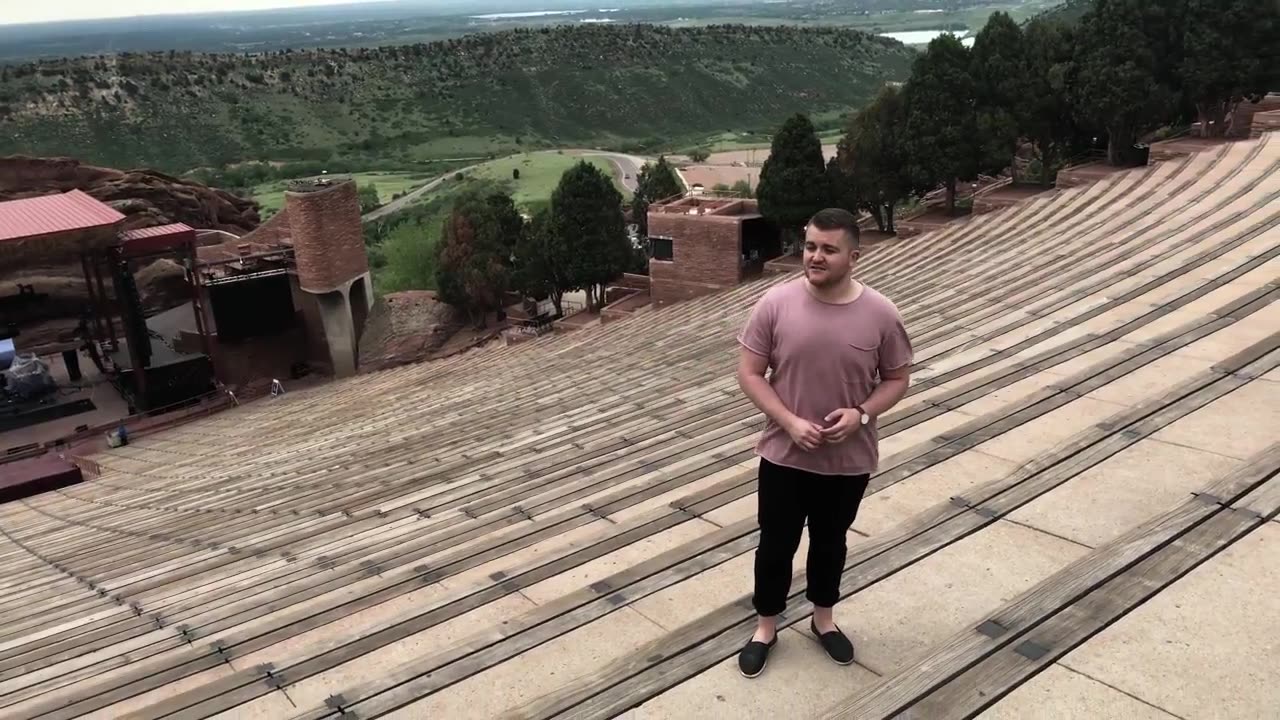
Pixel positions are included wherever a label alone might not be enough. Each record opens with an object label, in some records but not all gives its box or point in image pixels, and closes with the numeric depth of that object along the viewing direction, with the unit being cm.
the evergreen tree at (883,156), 2580
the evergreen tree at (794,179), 2491
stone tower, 2878
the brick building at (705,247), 2412
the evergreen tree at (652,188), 4406
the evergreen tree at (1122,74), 2348
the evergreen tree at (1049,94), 2562
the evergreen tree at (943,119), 2498
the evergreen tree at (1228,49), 2297
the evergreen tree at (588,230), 2980
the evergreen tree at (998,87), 2488
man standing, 325
